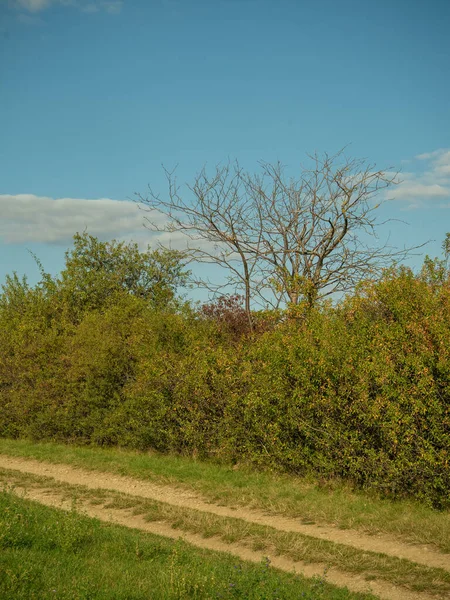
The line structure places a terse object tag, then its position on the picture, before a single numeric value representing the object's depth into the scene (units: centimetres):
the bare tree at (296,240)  1744
